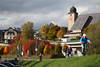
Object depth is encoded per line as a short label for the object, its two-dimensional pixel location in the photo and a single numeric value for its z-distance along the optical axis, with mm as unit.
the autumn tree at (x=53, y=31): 98100
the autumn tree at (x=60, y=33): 94625
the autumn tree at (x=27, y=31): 89250
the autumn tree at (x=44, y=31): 102644
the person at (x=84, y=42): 18109
